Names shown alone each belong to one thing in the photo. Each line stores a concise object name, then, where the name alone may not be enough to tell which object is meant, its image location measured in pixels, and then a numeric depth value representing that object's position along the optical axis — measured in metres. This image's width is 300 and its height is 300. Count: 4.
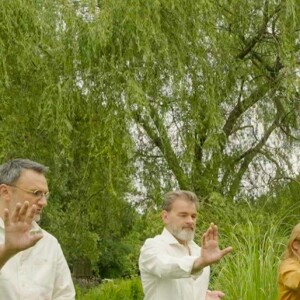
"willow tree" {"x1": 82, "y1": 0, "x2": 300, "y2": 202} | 9.77
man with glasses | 4.23
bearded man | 4.96
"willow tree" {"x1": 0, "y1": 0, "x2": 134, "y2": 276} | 9.77
